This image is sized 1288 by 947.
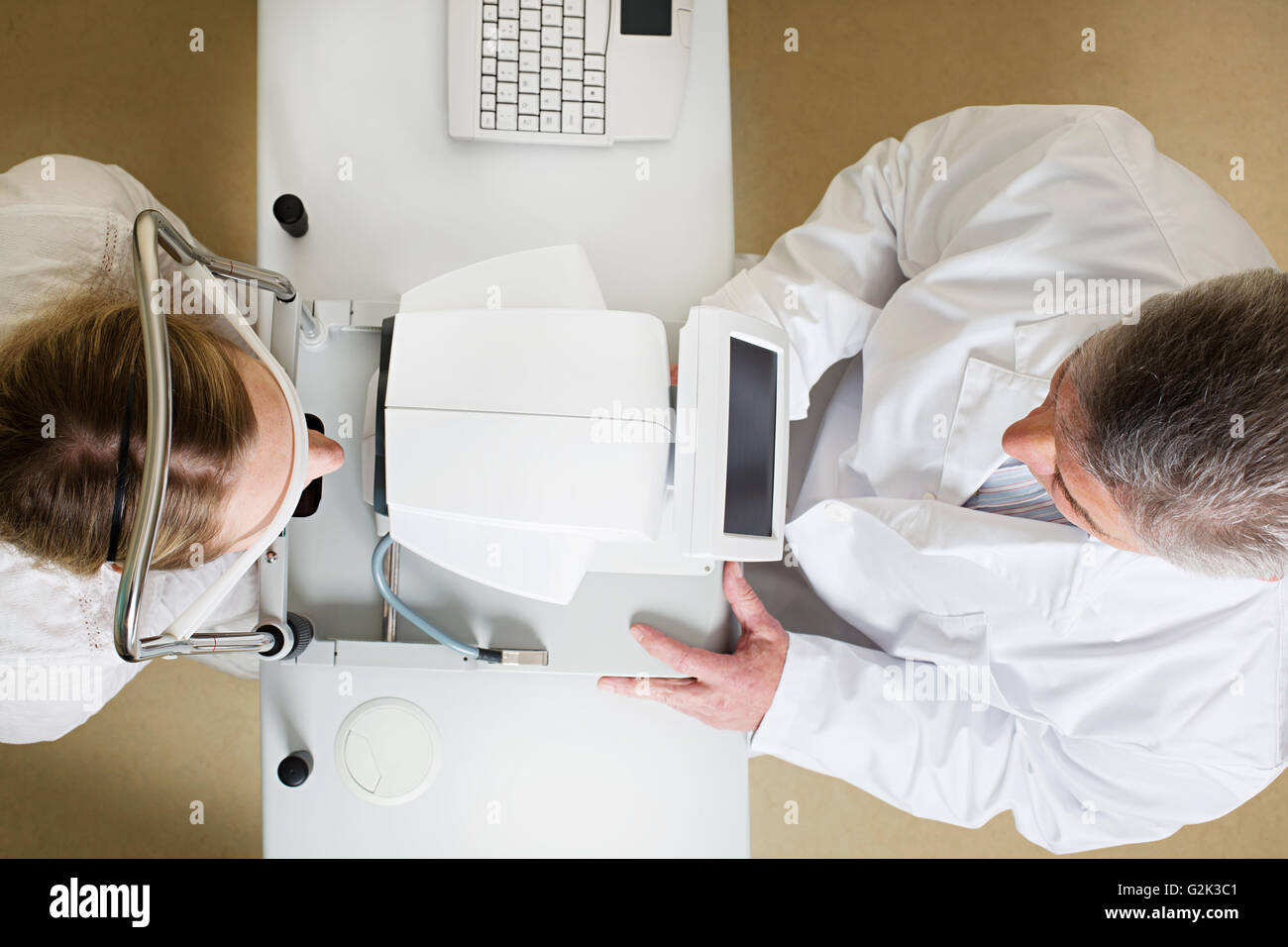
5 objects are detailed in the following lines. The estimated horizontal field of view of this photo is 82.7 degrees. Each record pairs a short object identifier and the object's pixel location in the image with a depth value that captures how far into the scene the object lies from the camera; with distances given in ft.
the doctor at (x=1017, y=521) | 2.39
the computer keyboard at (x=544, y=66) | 2.88
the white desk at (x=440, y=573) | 2.78
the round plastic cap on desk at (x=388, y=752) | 2.82
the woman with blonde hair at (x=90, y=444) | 1.95
